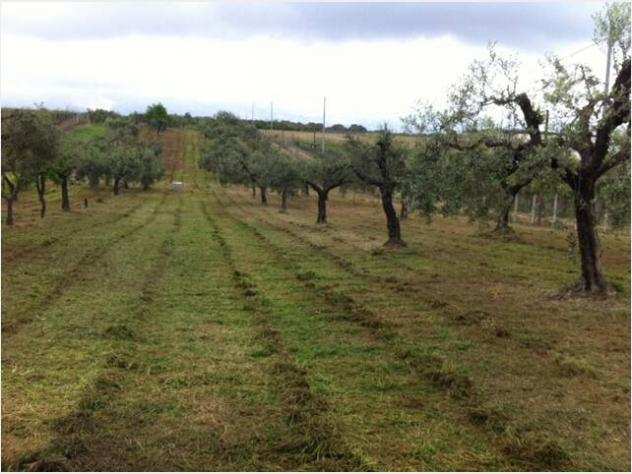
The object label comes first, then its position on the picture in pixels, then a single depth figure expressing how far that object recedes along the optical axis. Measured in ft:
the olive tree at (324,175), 150.10
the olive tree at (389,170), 104.94
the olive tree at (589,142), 52.65
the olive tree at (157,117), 467.64
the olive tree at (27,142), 85.61
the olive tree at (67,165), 149.38
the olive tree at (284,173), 185.78
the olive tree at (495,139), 59.00
